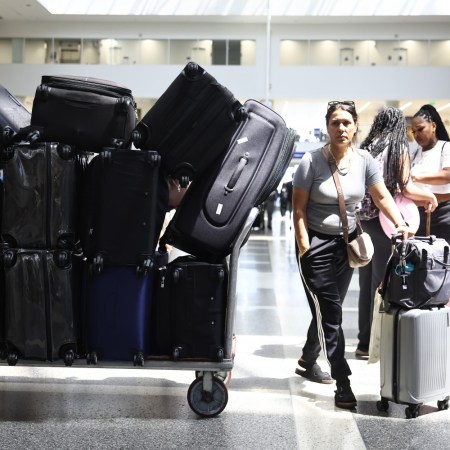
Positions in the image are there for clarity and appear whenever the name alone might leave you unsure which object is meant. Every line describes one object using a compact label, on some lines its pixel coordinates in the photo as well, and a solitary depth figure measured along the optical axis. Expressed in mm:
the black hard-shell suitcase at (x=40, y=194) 3773
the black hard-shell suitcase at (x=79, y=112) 3823
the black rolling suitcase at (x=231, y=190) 3936
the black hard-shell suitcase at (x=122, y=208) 3801
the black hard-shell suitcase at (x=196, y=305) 3930
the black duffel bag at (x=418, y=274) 3992
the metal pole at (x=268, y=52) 31092
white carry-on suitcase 3938
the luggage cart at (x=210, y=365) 3895
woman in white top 5547
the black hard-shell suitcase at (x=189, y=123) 3832
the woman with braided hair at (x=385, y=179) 5207
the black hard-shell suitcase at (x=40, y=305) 3807
